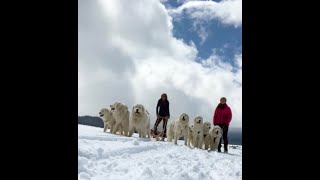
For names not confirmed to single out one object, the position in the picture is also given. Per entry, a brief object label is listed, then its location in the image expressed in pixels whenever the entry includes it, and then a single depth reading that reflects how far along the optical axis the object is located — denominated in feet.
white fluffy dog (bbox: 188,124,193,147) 32.43
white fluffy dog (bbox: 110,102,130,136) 33.91
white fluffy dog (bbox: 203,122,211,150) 32.15
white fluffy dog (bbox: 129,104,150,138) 32.51
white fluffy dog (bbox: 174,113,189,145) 33.01
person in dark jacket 32.20
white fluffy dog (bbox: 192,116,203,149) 32.12
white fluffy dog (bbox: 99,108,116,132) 35.00
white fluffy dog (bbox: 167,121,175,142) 34.52
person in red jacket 28.67
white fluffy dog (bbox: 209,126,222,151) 30.81
